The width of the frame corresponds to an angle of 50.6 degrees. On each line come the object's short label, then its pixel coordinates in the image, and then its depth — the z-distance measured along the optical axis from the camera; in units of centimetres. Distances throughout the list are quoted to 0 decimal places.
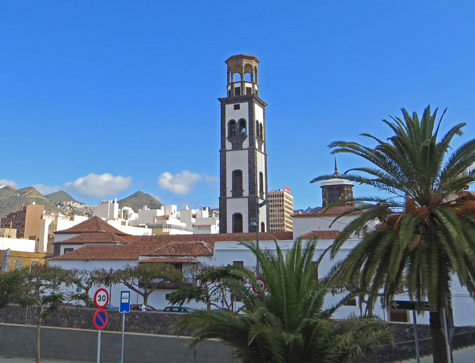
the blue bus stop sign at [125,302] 1526
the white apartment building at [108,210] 13138
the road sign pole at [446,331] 1170
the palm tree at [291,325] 1114
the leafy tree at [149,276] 3519
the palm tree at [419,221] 1255
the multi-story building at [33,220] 10512
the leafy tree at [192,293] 2826
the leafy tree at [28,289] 2298
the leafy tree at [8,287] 2459
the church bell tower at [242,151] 5019
